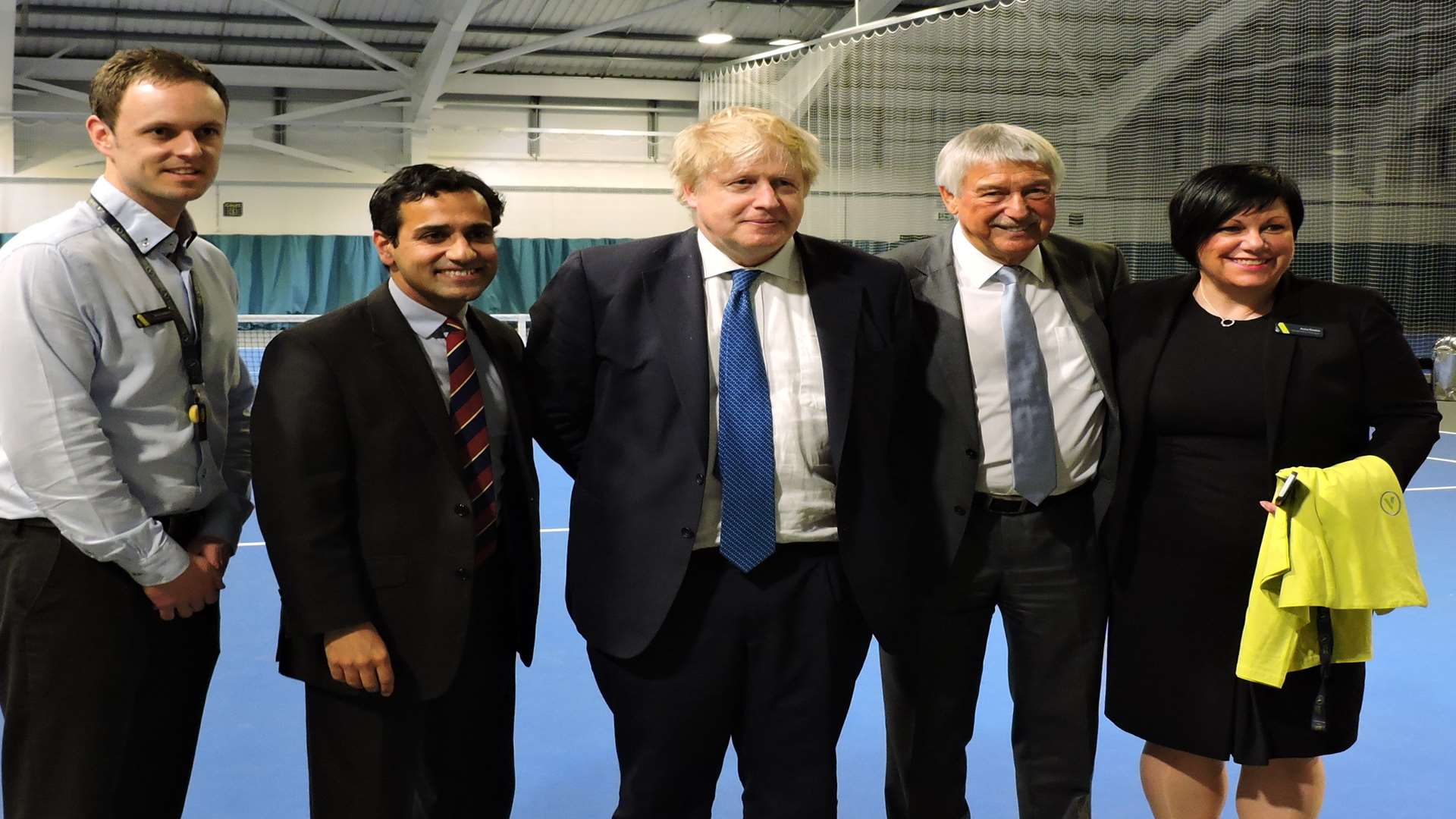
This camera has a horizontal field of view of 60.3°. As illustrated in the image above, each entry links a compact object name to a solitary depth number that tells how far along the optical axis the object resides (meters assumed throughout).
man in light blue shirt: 2.06
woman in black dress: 2.46
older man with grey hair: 2.58
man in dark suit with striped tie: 2.14
